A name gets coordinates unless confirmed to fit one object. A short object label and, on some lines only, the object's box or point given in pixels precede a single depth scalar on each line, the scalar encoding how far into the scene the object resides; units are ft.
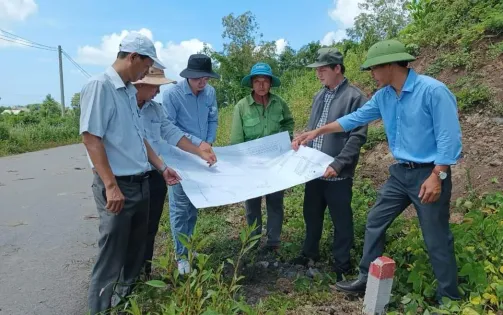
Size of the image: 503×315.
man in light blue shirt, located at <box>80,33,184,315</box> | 8.05
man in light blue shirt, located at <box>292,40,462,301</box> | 8.45
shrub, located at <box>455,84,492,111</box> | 19.88
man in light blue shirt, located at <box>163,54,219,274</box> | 12.15
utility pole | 96.40
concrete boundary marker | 8.72
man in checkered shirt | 11.02
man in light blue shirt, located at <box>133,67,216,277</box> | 10.68
